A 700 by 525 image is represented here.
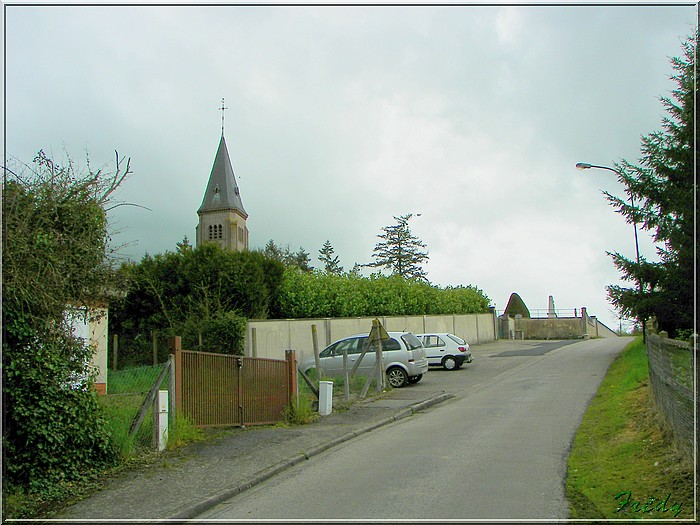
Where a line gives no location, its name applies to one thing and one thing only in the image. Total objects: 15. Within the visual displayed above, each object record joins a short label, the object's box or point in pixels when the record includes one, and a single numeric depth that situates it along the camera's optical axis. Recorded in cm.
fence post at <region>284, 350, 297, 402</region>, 1423
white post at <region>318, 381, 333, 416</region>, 1485
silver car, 2103
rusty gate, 1116
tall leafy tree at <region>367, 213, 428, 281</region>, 6981
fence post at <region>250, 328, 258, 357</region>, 2394
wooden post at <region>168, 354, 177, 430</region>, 1057
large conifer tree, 2205
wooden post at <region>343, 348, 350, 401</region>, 1675
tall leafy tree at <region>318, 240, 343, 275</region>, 8700
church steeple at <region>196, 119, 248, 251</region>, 8050
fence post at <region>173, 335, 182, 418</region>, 1079
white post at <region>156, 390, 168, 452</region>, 1011
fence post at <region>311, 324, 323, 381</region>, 1692
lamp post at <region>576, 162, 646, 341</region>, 2480
